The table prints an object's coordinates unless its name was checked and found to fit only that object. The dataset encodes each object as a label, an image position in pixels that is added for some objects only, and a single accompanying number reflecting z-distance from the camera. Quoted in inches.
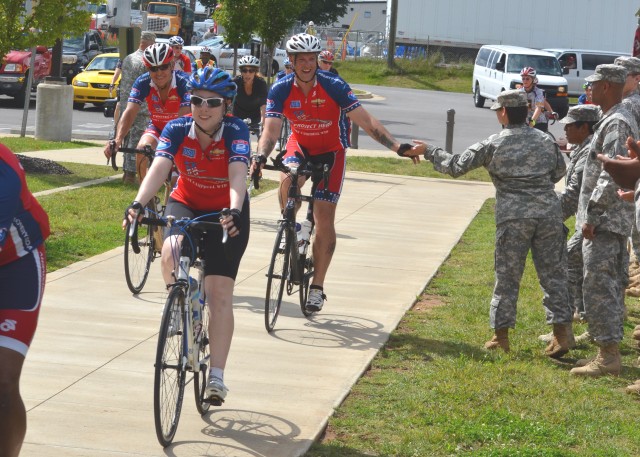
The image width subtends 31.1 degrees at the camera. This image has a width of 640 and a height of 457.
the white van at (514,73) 1496.1
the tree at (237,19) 1135.0
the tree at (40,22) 630.7
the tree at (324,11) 2906.0
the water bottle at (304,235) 359.9
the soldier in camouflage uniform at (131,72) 595.8
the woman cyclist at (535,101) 815.1
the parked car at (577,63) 1765.5
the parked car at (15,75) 1165.4
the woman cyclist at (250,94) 661.9
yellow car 1200.8
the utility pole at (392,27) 1999.3
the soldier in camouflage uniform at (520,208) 315.9
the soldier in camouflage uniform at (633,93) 321.4
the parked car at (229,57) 1862.7
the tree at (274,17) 1125.1
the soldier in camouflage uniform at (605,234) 299.1
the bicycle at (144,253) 371.9
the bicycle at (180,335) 226.5
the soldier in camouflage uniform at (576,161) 336.5
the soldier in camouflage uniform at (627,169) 204.1
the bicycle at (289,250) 341.7
